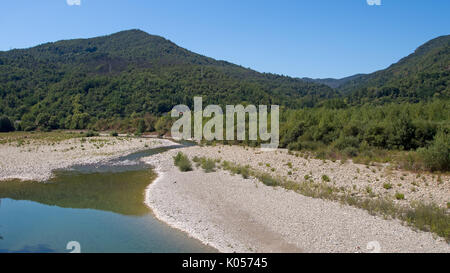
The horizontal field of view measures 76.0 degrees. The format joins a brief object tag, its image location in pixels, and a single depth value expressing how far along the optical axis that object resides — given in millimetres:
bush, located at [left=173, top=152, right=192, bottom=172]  21469
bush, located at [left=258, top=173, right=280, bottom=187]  16203
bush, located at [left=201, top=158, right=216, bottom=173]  20995
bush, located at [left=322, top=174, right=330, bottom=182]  16359
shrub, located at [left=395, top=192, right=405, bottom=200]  12773
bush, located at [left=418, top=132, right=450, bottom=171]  16500
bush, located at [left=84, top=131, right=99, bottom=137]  51031
